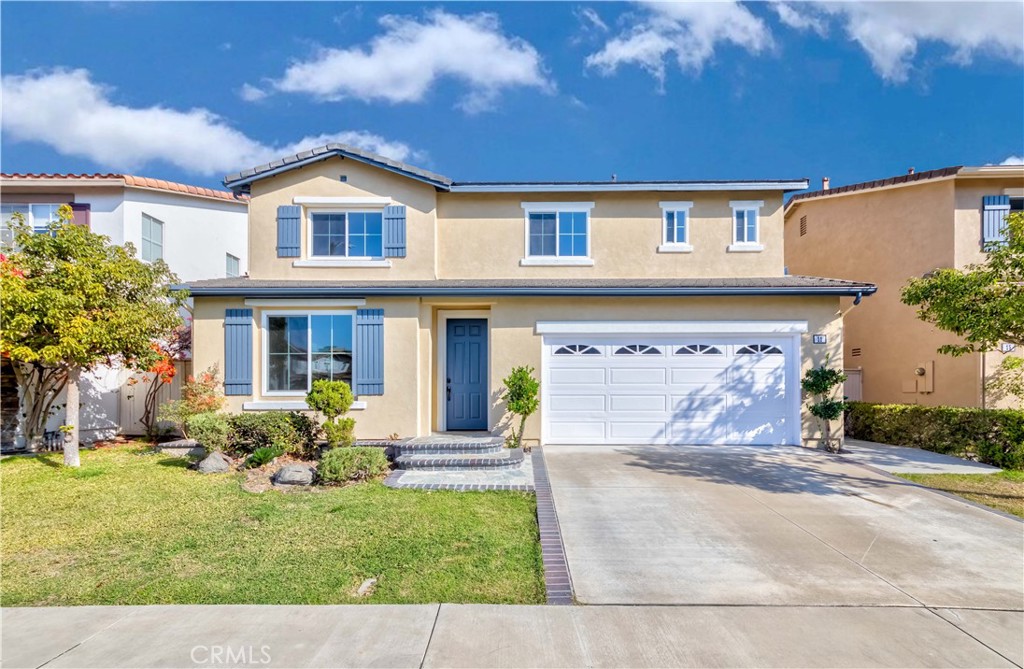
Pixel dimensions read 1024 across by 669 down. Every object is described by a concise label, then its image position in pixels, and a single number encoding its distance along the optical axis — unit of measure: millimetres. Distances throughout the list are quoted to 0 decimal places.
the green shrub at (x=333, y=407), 8719
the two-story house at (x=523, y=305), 10320
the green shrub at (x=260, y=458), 8359
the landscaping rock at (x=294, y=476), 7652
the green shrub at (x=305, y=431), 9180
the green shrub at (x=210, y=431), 8625
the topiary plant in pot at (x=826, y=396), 10086
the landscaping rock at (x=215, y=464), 8383
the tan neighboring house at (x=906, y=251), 12664
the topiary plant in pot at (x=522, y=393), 9703
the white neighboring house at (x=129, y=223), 11641
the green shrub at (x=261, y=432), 8859
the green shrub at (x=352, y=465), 7590
